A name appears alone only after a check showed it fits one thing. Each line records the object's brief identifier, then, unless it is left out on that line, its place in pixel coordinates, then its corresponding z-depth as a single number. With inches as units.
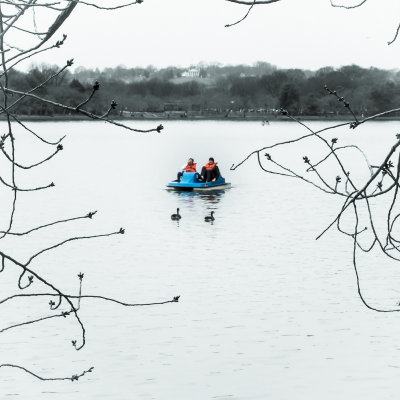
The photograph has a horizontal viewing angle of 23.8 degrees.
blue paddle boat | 1772.9
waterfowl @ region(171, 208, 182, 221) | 1552.7
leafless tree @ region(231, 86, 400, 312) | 132.6
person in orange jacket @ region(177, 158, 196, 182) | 1747.8
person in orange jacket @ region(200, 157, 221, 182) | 1753.2
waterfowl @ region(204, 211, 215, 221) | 1561.4
